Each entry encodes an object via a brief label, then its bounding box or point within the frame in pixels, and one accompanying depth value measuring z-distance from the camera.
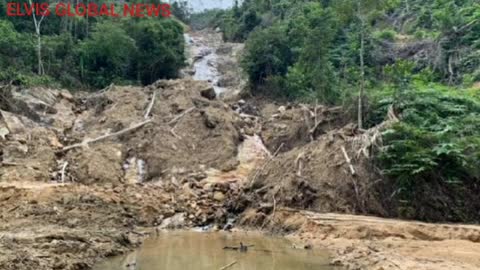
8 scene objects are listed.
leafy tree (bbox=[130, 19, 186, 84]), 32.78
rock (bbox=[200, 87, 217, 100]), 25.95
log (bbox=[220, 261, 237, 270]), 9.34
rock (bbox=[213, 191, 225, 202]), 15.53
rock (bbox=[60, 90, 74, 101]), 25.27
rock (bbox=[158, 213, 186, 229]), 14.11
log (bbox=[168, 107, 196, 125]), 21.44
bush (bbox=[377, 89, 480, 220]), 13.26
